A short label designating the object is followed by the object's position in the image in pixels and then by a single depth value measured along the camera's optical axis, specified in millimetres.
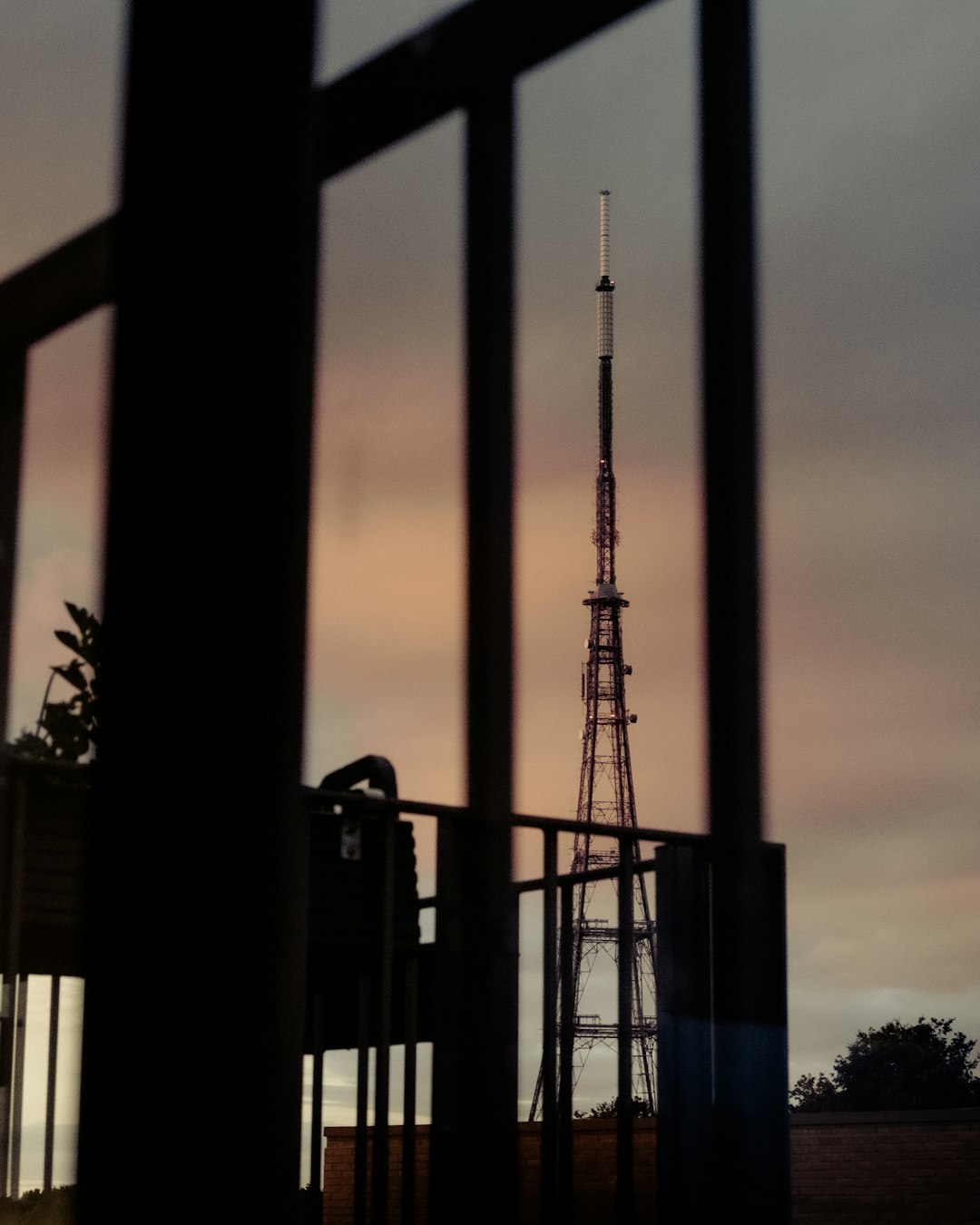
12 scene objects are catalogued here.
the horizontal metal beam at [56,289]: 2000
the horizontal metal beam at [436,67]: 1555
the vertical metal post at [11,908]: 2018
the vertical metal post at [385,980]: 2271
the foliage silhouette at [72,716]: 2232
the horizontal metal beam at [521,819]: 2219
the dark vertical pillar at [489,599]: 1526
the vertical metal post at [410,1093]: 2418
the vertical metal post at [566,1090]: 2412
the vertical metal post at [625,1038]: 2273
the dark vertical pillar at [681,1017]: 1886
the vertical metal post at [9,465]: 2258
